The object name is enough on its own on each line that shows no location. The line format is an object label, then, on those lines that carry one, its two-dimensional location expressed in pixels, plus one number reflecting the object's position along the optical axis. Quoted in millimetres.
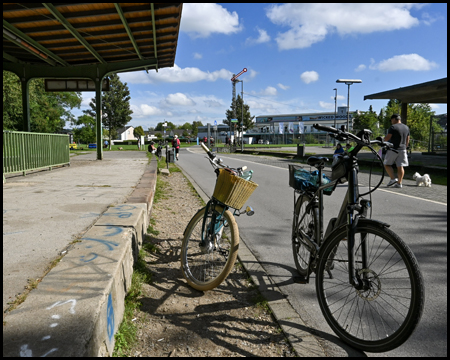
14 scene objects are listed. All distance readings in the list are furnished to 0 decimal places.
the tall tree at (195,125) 164200
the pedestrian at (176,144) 24422
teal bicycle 3100
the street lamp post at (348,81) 28094
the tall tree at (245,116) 91688
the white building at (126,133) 133875
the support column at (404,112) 24255
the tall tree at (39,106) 35969
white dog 10352
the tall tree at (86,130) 71750
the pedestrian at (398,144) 10078
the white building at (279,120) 77200
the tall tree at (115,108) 76250
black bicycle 2170
